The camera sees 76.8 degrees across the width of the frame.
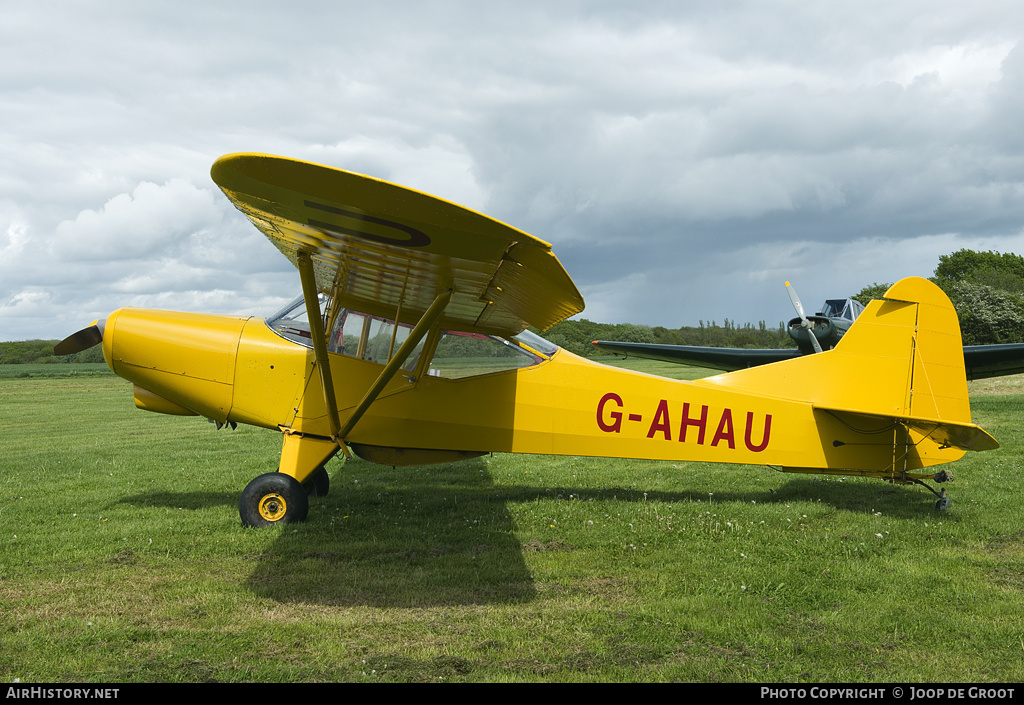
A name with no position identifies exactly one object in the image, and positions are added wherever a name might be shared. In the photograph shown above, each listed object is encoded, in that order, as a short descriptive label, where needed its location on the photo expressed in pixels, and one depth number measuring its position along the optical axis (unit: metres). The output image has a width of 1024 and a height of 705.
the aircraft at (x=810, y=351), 15.75
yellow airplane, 6.43
